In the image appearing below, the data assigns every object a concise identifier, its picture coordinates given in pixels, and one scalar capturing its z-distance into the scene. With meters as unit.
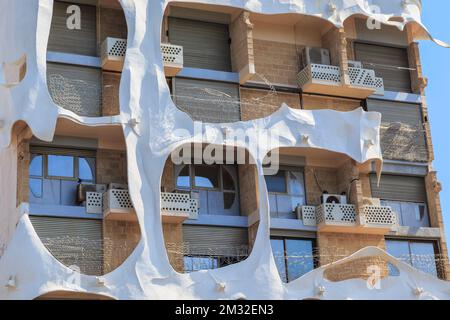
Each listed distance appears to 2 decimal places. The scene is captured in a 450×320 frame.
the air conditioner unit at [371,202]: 33.75
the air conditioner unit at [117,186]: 30.77
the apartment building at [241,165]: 30.86
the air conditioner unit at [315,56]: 34.84
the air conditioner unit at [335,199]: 33.19
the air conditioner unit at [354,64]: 35.16
